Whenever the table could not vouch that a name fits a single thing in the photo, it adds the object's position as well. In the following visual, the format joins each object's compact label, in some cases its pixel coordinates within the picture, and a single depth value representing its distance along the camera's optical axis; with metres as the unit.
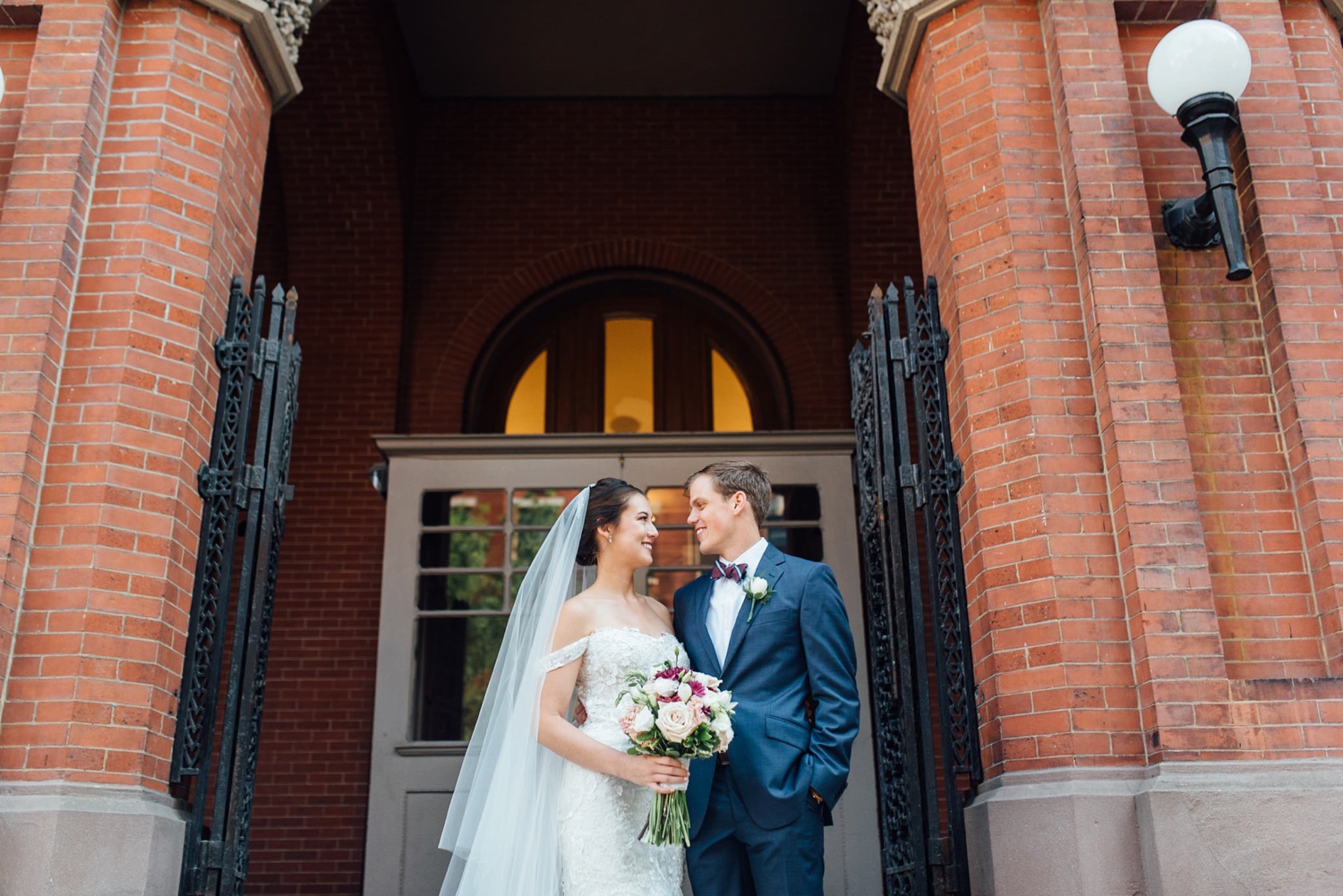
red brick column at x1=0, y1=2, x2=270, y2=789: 4.34
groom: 3.75
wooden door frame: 6.88
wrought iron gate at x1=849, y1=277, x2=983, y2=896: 4.52
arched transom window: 9.84
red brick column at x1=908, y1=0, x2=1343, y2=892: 4.12
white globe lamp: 4.52
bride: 3.98
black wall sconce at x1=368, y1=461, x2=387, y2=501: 8.24
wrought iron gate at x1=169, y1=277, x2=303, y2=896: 4.51
